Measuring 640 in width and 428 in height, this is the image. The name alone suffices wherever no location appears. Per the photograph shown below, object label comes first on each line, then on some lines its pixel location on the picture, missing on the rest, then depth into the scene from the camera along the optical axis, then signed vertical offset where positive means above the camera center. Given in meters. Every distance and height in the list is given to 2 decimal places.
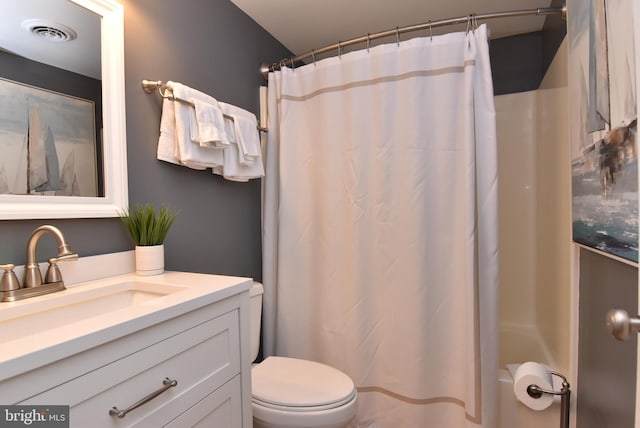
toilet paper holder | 1.20 -0.67
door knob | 0.54 -0.19
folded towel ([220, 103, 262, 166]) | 1.63 +0.39
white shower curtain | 1.47 -0.06
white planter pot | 1.23 -0.16
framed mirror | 1.01 +0.33
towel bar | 1.34 +0.51
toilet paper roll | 1.25 -0.65
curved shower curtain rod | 1.46 +0.84
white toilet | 1.27 -0.71
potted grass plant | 1.23 -0.08
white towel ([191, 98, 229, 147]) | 1.41 +0.38
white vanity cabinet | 0.64 -0.36
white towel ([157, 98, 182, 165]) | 1.38 +0.33
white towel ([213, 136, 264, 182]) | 1.59 +0.22
